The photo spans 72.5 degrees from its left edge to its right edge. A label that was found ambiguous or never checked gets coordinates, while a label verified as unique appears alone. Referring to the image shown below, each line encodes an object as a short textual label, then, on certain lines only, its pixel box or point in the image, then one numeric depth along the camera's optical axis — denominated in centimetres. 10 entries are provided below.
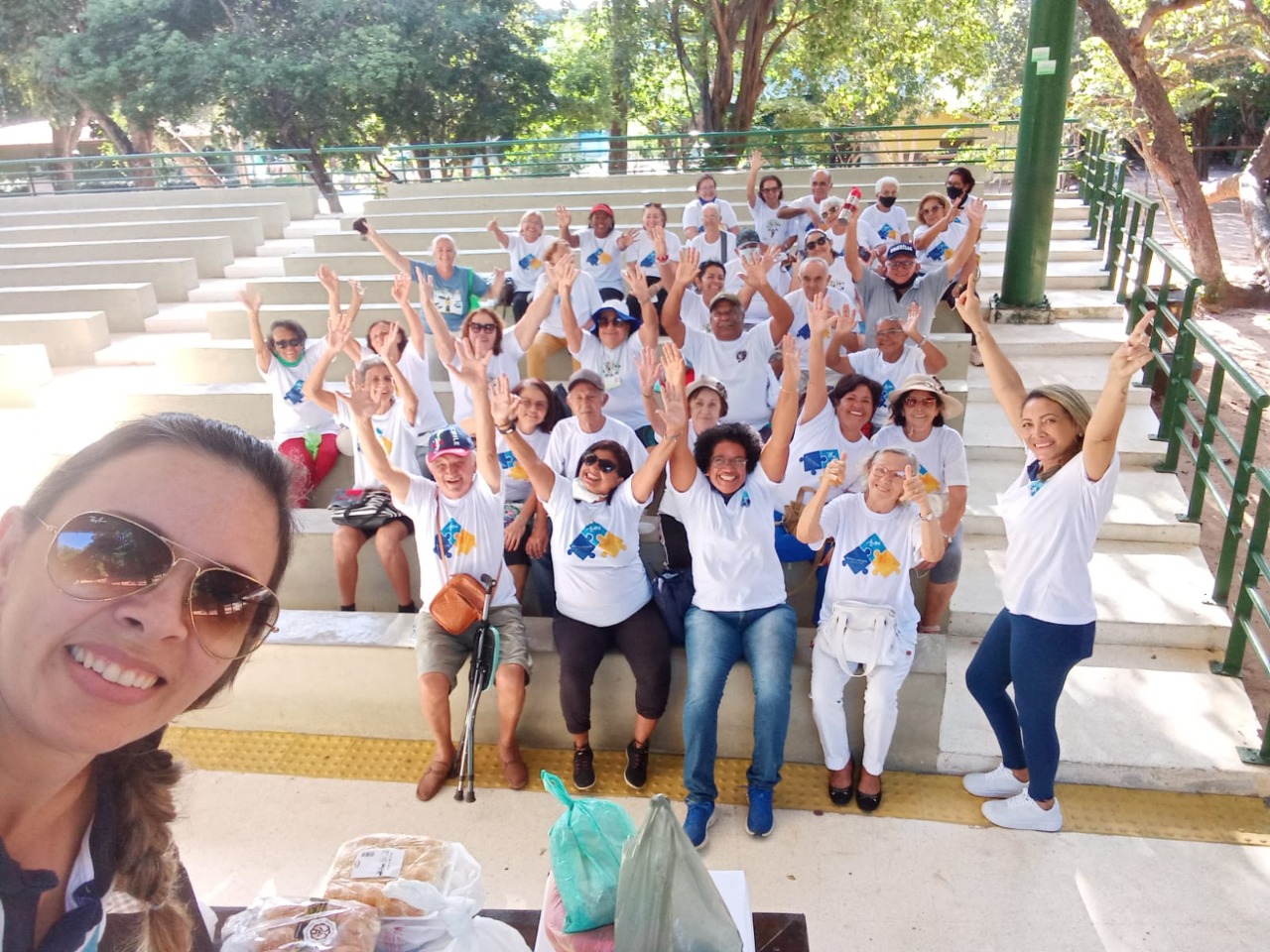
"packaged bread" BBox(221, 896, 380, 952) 131
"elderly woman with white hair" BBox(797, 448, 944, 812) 331
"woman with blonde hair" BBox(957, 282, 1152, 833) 287
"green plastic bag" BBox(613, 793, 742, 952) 162
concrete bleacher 353
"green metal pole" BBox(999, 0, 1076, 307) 641
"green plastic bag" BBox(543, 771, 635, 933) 176
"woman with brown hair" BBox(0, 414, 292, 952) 84
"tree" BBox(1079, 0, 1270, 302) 812
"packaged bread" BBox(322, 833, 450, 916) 153
